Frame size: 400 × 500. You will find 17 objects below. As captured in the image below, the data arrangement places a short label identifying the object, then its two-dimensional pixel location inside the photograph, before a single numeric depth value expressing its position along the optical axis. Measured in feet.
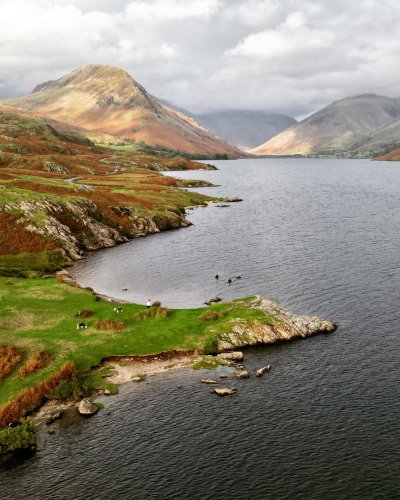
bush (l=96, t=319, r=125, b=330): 204.87
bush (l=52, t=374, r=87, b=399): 161.68
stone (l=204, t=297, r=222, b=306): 246.23
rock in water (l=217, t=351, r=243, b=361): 188.34
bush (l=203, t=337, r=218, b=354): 192.95
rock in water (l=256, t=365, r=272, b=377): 174.21
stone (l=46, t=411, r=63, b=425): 149.07
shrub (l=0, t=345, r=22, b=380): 167.73
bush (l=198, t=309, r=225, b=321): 214.07
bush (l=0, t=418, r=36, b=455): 134.72
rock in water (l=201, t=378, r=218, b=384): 169.58
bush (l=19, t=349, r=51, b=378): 168.14
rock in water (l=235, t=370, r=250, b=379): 173.27
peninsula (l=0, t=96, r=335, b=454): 163.63
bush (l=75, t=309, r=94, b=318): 215.31
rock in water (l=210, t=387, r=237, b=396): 161.89
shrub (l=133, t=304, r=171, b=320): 216.95
